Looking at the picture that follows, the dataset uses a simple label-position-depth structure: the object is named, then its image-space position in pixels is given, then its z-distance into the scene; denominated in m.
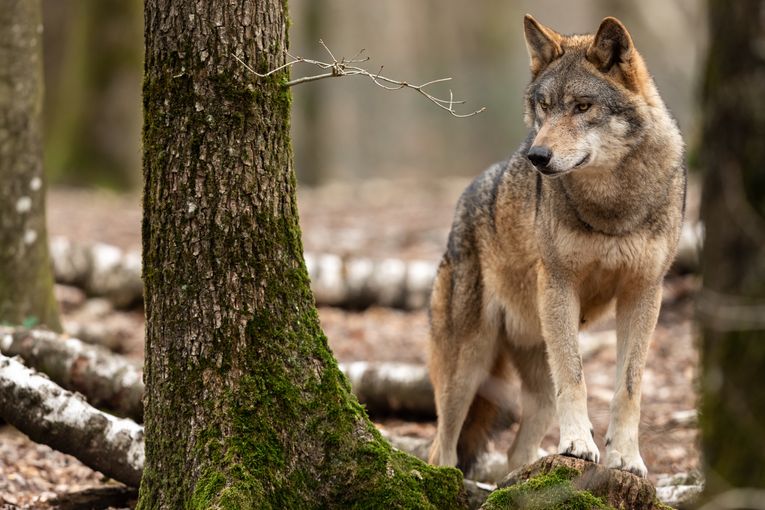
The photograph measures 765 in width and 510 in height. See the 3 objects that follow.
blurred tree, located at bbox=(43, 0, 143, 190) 33.81
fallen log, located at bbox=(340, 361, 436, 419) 15.24
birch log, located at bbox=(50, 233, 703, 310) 20.17
